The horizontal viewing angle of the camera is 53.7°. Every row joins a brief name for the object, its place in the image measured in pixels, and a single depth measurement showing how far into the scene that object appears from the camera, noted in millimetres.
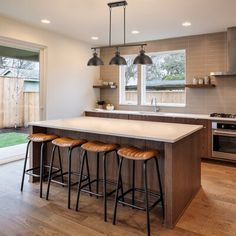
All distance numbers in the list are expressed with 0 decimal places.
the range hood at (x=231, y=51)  4591
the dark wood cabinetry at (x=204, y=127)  4621
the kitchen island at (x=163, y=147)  2414
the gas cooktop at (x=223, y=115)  4596
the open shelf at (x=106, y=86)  6328
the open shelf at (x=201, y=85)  4965
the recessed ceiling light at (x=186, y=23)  4309
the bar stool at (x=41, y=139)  3231
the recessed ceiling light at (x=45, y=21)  4301
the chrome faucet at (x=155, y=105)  5809
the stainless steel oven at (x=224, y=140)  4375
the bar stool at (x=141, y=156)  2359
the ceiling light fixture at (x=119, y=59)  3238
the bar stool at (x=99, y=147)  2703
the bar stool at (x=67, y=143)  2975
